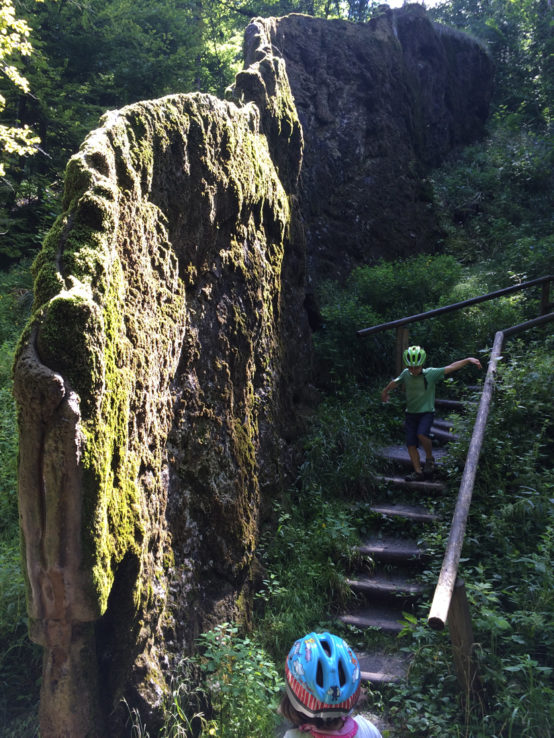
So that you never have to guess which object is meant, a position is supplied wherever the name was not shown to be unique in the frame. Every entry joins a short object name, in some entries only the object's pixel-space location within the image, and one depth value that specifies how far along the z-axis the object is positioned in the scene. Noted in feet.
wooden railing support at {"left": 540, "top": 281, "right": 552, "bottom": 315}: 27.86
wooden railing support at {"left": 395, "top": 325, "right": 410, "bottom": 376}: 26.35
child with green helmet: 21.06
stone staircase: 15.12
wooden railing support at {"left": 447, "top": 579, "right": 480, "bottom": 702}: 11.34
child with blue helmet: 6.84
